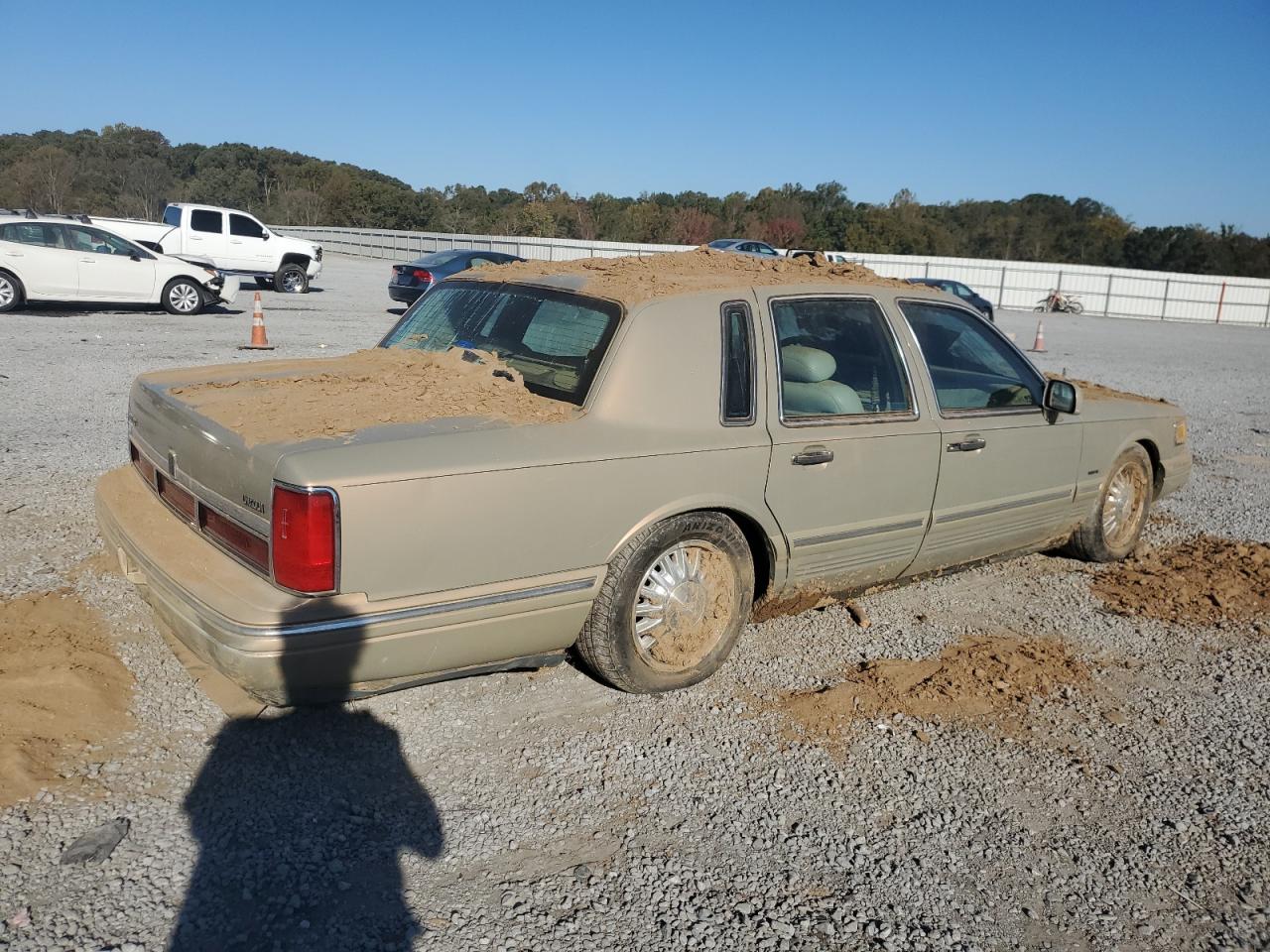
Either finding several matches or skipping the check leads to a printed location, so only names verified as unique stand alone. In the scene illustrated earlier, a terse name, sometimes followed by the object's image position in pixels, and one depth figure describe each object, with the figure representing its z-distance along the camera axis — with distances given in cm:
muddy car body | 306
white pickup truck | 2141
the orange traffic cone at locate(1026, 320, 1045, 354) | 2023
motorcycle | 4041
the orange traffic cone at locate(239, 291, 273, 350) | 1265
